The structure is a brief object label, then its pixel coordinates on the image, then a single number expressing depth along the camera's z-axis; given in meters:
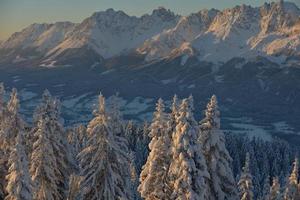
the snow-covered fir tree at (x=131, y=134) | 169.88
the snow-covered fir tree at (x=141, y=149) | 149.50
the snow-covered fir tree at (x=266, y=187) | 68.47
